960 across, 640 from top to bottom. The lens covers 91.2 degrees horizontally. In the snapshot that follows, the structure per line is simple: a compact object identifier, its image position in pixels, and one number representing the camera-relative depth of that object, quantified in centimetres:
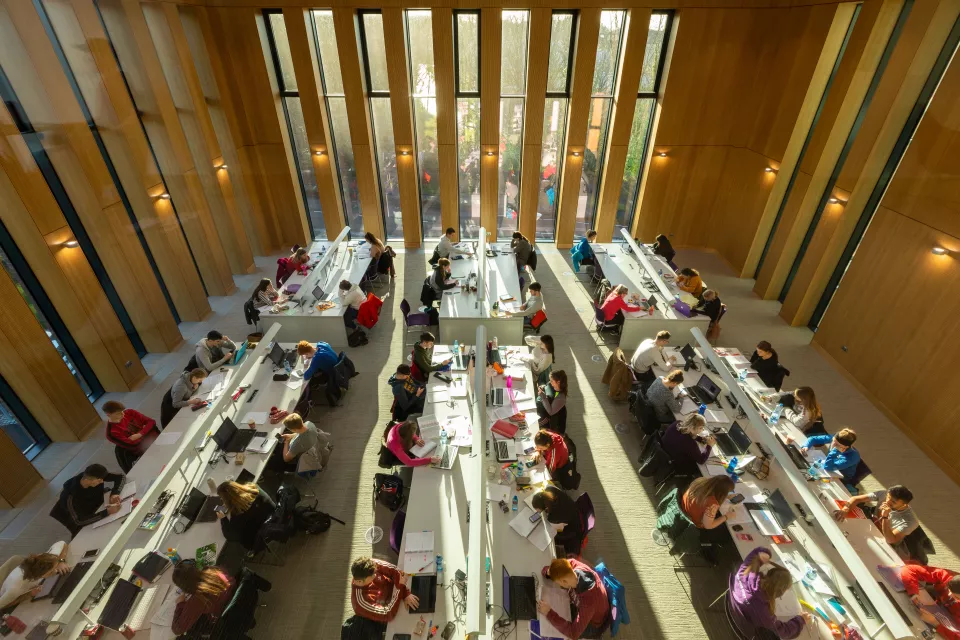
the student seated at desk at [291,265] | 1041
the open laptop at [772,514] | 509
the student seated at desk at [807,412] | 611
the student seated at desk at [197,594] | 416
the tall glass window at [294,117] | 1120
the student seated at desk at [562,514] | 479
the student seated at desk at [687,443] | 575
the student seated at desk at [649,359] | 752
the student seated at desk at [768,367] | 724
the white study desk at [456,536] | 432
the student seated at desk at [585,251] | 1122
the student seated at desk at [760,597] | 414
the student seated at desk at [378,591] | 416
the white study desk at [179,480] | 433
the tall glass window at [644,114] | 1107
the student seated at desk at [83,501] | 506
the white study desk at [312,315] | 894
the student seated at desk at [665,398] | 654
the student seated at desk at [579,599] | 416
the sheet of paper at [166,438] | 609
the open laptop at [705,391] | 675
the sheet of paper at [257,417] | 645
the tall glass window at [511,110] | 1082
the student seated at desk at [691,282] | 962
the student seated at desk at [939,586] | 419
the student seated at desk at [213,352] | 740
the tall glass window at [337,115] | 1105
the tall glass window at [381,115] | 1106
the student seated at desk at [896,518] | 479
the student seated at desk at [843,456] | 548
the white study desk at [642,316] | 892
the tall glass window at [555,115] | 1101
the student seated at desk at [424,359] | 720
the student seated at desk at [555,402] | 645
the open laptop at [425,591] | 436
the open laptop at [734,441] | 590
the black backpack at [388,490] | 572
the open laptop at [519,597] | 432
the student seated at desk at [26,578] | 421
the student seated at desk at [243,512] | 494
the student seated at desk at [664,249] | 1123
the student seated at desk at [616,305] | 897
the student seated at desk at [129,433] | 603
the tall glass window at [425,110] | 1088
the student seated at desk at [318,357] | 732
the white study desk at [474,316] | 880
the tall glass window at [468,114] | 1093
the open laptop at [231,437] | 591
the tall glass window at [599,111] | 1092
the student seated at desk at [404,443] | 562
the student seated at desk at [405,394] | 673
